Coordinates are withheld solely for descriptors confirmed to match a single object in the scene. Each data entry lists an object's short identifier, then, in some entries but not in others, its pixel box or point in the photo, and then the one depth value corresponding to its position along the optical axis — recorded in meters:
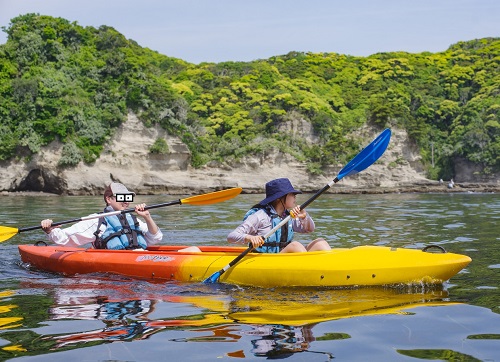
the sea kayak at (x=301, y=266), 6.10
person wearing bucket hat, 6.63
